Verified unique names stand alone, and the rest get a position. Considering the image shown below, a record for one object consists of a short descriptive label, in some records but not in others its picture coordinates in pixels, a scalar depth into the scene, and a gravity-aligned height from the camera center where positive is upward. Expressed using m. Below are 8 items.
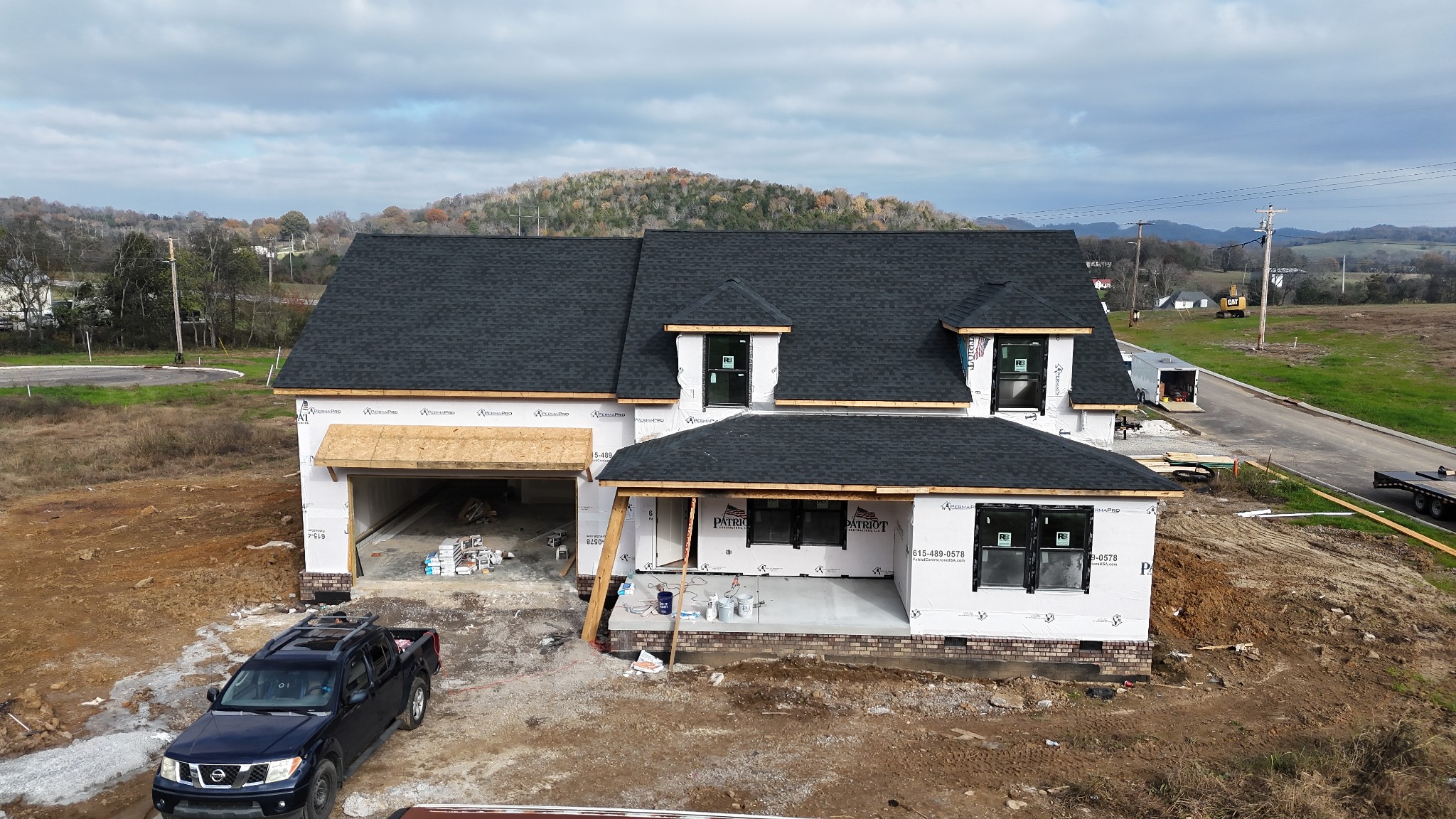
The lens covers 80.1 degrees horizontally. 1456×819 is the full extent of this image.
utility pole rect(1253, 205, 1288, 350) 57.31 +4.73
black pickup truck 9.47 -5.06
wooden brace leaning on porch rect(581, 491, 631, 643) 15.95 -5.00
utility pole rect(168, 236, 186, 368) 57.03 -1.02
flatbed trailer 24.41 -5.29
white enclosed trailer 40.78 -3.95
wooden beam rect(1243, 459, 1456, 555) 22.25 -6.13
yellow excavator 76.38 -0.26
